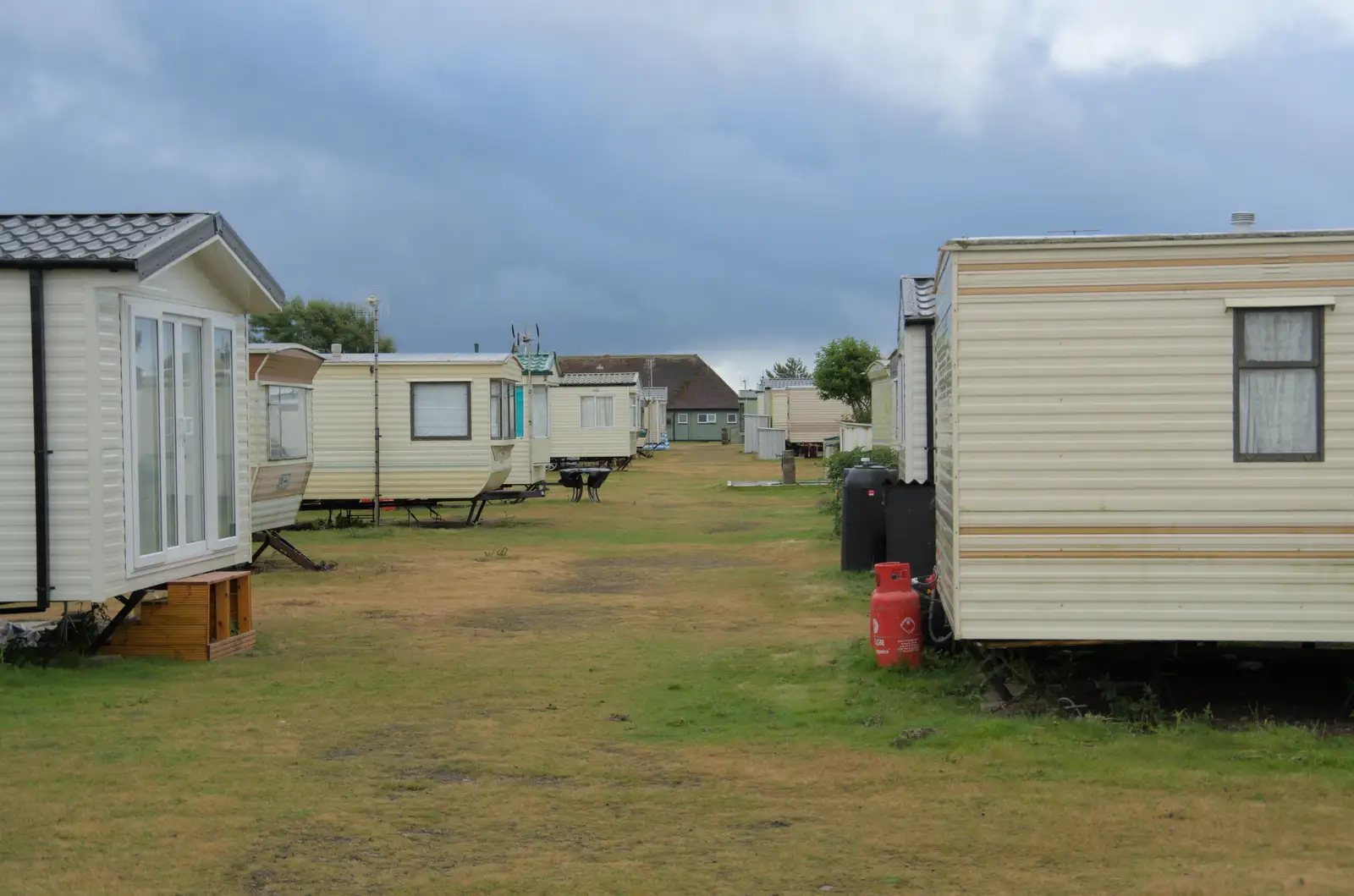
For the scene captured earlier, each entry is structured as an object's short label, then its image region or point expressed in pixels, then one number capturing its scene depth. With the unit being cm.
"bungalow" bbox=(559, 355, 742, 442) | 7719
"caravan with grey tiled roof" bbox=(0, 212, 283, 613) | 852
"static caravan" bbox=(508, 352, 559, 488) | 2453
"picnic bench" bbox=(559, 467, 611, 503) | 2714
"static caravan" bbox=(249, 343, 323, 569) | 1484
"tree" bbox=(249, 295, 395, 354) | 5491
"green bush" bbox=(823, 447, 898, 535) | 2007
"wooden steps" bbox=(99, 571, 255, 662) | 943
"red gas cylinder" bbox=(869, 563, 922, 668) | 870
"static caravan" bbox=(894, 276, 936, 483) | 1501
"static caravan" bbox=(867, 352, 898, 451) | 2411
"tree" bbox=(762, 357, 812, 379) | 10062
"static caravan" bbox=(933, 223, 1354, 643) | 711
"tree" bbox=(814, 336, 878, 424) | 4918
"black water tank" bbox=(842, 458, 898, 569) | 1371
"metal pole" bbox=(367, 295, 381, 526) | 2072
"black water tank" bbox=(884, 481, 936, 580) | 1266
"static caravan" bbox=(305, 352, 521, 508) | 2125
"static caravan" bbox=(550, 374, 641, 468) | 4028
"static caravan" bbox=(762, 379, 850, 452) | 4819
